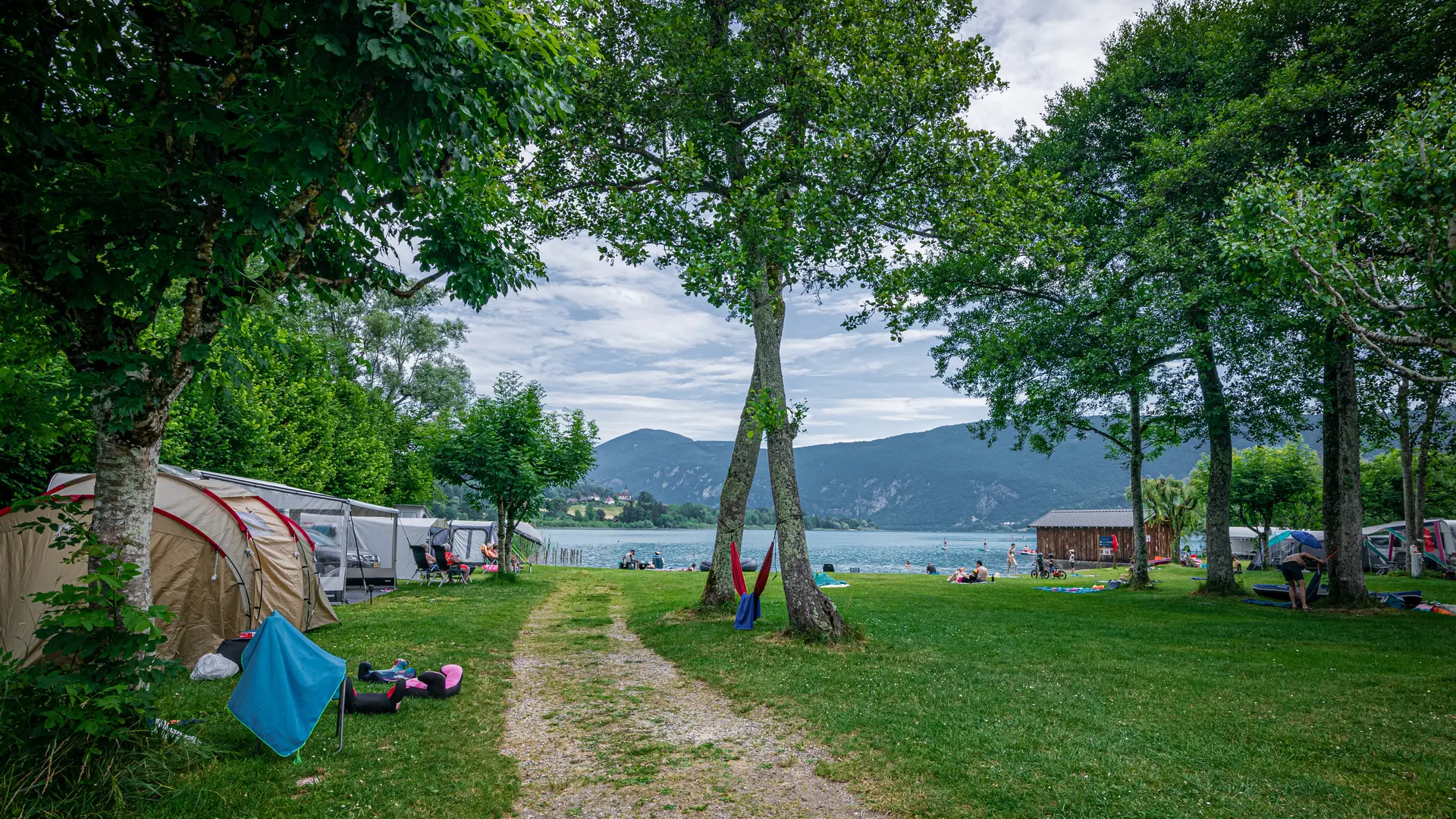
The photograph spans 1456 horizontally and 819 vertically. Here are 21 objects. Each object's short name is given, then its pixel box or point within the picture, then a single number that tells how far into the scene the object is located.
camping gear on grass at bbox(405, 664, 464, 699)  7.98
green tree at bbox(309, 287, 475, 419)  35.47
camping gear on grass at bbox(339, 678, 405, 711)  7.11
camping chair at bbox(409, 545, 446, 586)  23.41
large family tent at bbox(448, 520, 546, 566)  33.25
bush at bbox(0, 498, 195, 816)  4.48
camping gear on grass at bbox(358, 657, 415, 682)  8.30
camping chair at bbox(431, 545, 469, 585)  23.44
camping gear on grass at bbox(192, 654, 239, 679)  8.24
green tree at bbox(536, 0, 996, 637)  11.74
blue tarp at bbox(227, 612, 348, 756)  5.76
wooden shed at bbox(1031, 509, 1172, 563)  45.88
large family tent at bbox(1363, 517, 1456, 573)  28.45
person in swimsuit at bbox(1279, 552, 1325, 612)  16.41
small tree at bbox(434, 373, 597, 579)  24.50
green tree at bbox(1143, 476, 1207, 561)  44.66
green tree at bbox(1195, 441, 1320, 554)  39.03
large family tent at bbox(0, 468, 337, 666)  8.68
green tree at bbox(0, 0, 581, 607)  4.17
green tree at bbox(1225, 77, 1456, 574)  8.12
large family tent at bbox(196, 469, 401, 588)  16.53
